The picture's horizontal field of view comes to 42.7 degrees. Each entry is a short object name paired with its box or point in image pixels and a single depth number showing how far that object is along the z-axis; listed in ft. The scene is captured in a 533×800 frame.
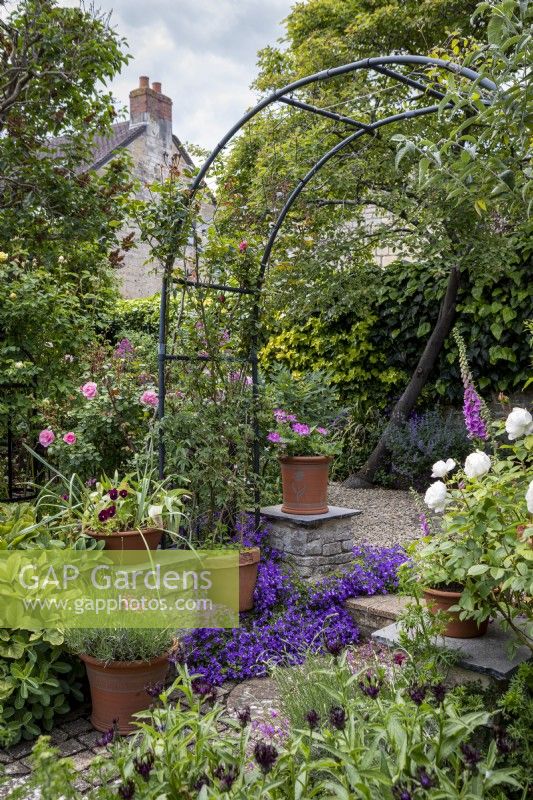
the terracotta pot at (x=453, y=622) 7.61
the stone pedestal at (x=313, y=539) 12.29
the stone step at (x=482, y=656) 6.97
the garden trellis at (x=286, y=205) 10.42
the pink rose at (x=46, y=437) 12.82
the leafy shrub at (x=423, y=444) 19.58
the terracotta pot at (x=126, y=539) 9.30
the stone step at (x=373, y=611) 10.79
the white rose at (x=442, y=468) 7.67
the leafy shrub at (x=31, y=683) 7.96
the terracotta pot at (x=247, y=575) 10.80
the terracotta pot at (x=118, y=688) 8.20
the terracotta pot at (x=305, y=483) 12.44
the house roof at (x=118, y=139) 43.88
